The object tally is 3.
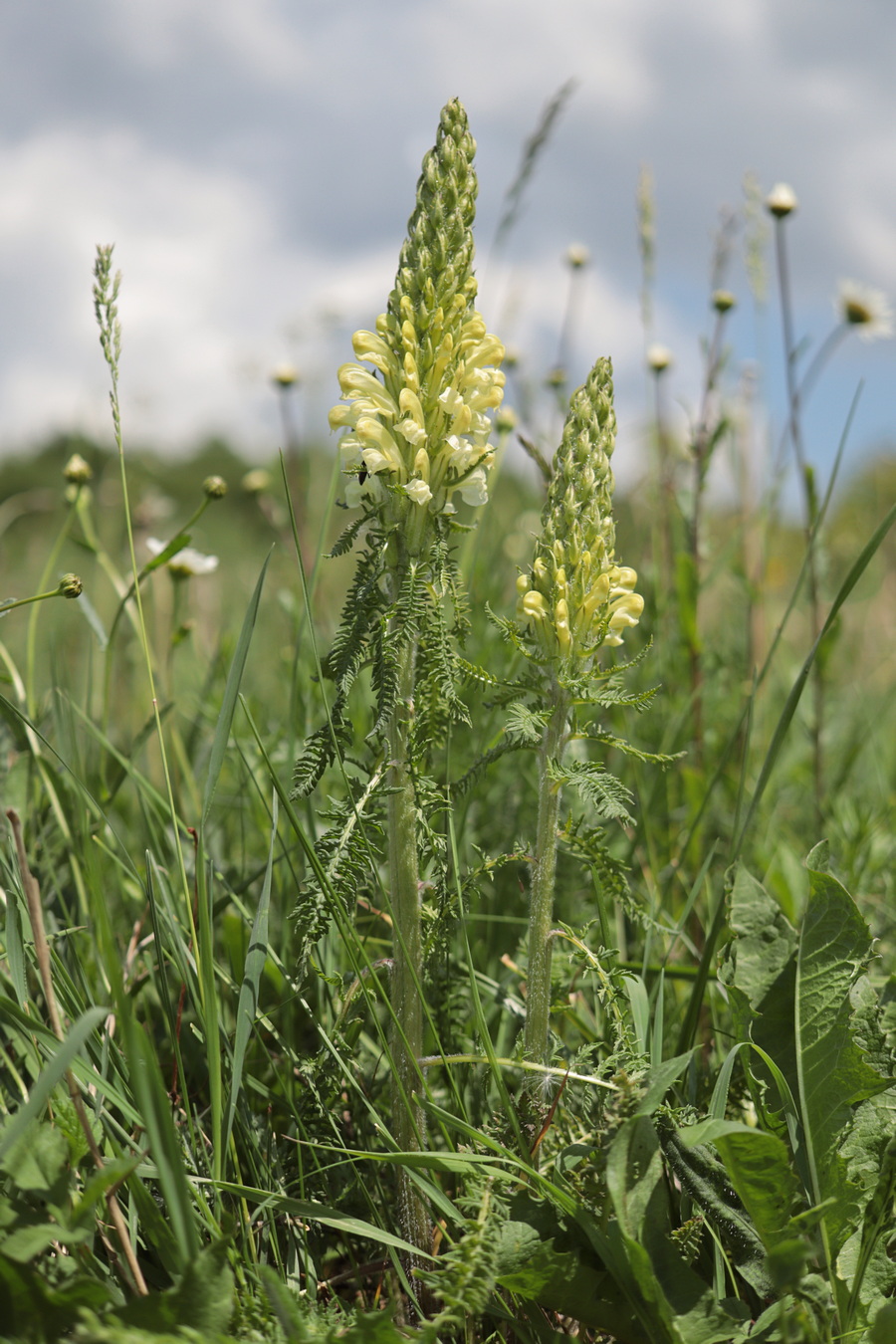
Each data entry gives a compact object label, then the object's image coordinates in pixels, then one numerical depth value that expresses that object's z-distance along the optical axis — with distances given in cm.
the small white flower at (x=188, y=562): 116
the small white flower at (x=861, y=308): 127
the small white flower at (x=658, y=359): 152
